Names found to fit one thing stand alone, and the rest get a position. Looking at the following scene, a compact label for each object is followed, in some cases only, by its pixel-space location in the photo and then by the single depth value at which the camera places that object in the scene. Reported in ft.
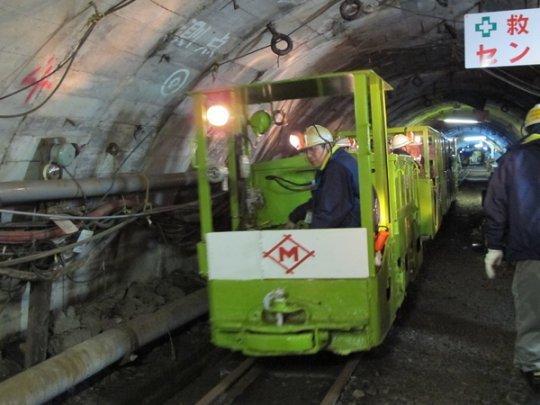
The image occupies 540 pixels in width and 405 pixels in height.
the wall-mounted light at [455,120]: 79.39
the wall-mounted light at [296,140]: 20.42
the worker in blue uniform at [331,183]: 15.26
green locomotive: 14.34
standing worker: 12.67
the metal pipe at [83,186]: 15.06
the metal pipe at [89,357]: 13.23
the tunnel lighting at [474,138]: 141.16
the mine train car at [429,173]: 31.24
